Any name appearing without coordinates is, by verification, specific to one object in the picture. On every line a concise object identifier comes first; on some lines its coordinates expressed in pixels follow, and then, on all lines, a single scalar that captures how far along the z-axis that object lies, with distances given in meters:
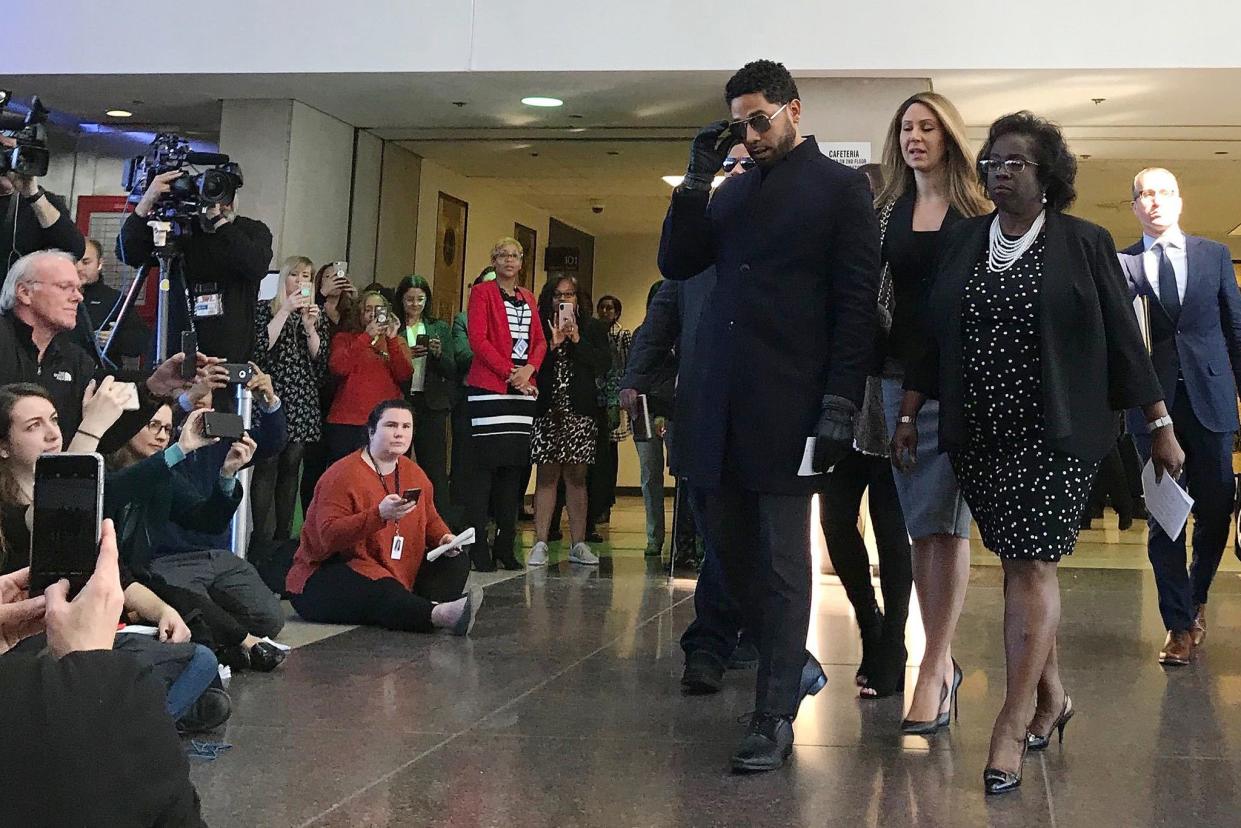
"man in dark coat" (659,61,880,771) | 3.45
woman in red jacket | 8.09
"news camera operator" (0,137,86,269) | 4.89
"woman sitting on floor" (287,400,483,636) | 5.57
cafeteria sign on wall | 8.34
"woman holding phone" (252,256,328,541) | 7.73
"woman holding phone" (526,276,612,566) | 8.38
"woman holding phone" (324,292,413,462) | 8.08
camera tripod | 5.09
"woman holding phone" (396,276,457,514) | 8.80
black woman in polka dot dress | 3.22
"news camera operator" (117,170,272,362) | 5.58
